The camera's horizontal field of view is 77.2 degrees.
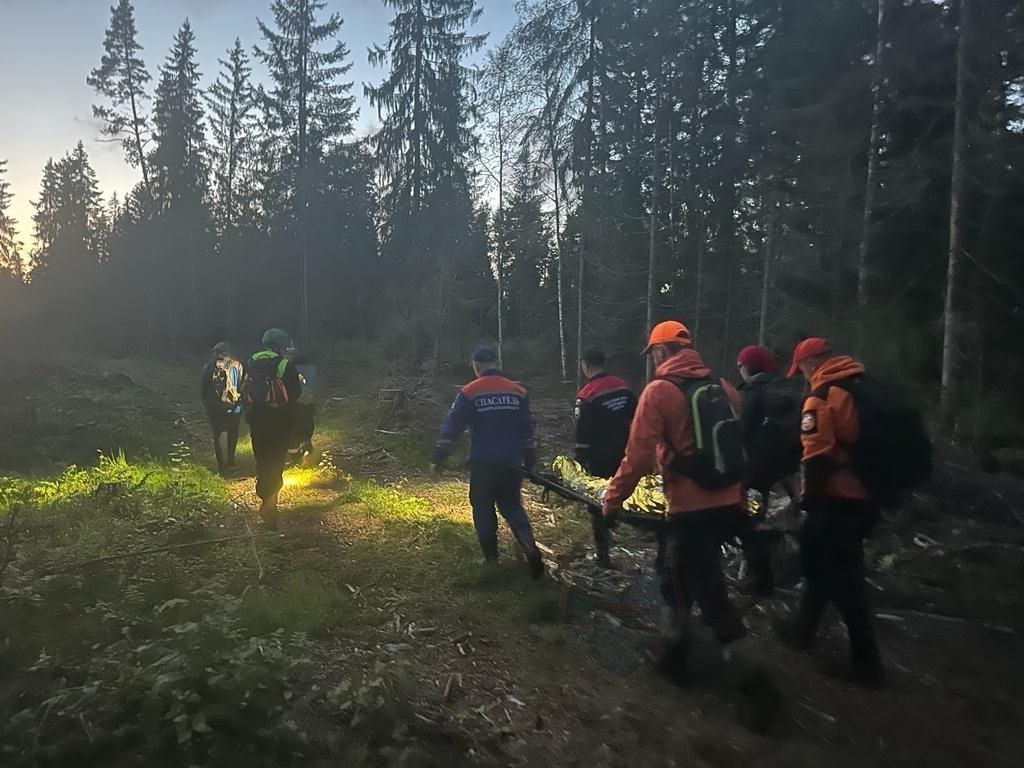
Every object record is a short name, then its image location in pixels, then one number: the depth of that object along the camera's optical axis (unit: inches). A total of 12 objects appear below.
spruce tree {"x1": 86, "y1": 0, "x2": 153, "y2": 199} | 1400.1
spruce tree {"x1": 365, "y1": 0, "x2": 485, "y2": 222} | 1120.8
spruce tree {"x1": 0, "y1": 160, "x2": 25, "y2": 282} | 1661.2
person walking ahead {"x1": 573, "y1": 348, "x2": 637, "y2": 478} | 245.0
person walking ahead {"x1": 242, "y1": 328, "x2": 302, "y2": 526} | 277.1
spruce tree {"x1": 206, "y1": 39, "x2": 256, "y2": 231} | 1496.1
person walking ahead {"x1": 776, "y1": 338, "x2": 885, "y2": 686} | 173.2
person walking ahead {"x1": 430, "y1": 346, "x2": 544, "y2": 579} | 234.5
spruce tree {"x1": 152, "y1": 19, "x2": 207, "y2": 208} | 1467.8
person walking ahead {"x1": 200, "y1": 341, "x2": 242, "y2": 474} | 410.6
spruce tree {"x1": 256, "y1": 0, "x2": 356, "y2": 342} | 1228.5
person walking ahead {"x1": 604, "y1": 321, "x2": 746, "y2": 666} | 161.9
